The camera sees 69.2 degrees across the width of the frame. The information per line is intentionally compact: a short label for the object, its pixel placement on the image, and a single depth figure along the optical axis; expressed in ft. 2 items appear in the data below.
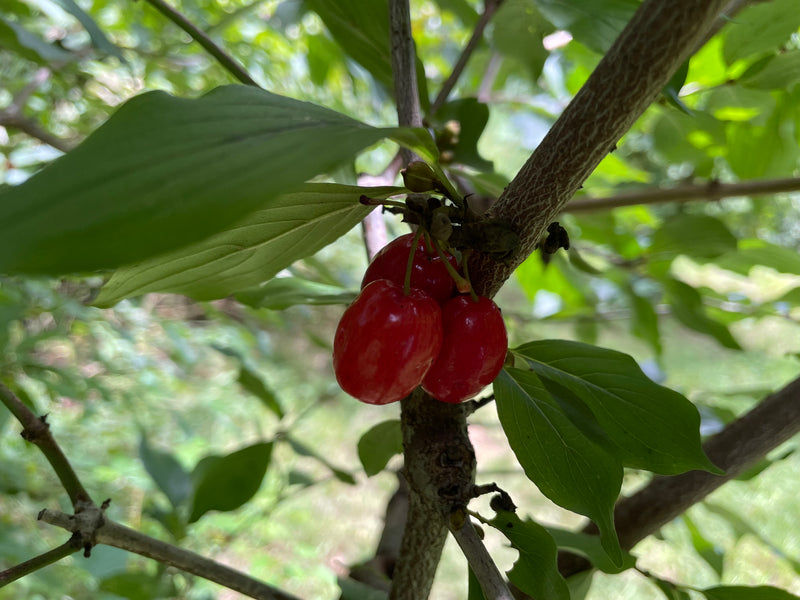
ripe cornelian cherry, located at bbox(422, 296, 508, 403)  0.28
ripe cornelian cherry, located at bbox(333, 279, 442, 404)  0.27
